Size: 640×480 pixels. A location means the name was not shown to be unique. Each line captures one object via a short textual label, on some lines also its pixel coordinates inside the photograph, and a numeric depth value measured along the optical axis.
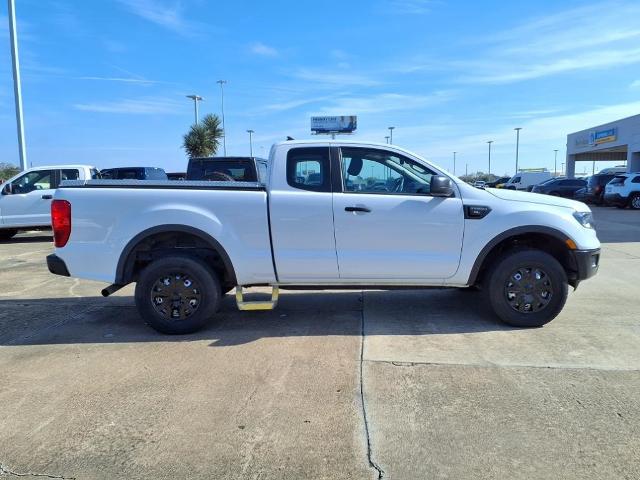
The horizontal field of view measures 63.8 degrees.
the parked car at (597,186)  26.20
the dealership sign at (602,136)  40.03
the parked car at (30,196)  13.19
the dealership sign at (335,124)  39.22
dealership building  36.97
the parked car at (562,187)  30.09
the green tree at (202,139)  42.97
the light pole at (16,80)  18.12
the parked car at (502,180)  48.35
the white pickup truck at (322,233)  5.18
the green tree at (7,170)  54.93
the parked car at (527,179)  42.56
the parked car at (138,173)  16.39
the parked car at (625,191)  23.55
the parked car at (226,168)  11.45
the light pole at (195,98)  42.02
